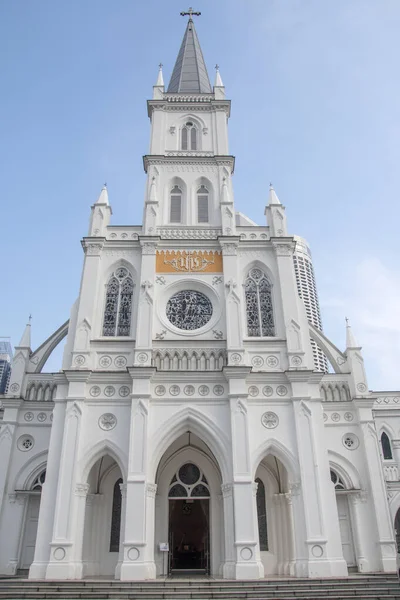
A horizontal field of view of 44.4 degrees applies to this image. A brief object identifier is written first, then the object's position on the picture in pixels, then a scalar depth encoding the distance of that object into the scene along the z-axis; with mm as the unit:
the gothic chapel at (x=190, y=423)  17641
